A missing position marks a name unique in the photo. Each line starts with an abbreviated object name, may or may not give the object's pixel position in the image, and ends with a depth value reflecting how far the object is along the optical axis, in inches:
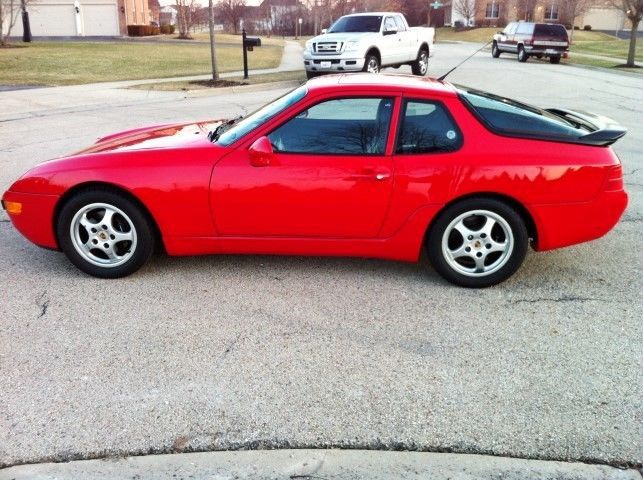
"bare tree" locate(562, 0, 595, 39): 1949.2
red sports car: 166.1
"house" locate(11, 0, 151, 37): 2025.1
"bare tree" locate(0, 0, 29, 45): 1260.8
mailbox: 694.3
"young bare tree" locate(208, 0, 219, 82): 657.9
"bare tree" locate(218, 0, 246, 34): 2999.5
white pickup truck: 681.6
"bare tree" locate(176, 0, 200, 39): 2037.4
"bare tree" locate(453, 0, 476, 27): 2883.9
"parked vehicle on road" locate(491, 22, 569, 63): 1128.8
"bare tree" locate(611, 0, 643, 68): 1008.9
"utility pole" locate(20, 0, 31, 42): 1449.2
